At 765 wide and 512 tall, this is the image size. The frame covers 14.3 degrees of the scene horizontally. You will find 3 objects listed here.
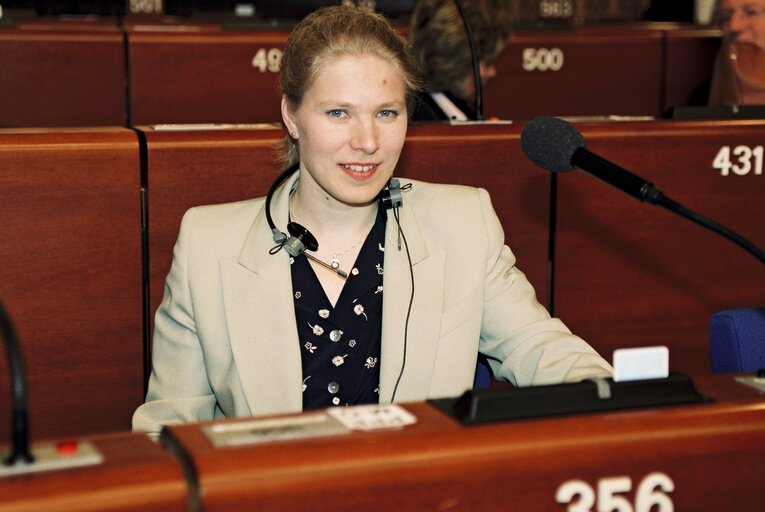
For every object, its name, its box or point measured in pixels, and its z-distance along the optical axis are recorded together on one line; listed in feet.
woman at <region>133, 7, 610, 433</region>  12.00
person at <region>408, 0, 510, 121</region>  14.99
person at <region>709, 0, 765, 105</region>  17.10
